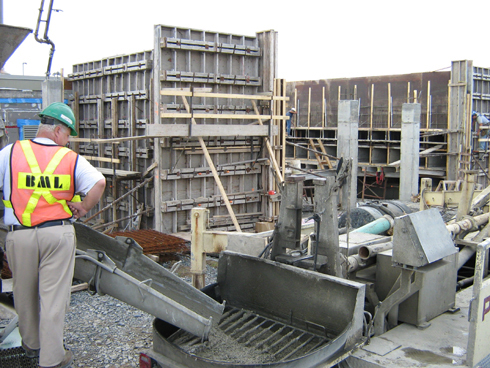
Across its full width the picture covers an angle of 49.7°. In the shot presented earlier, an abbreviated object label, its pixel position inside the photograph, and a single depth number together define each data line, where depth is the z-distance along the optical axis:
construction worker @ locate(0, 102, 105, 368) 3.91
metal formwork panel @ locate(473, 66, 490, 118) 21.64
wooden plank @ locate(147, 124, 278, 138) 10.59
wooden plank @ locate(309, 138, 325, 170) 23.94
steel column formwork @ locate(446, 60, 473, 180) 20.91
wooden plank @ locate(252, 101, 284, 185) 12.38
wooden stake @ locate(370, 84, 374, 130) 25.06
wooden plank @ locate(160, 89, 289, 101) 10.46
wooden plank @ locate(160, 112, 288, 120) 10.58
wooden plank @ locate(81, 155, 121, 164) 11.88
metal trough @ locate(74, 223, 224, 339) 4.25
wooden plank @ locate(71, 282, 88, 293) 8.01
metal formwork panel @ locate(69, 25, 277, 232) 11.49
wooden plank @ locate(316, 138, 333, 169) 25.89
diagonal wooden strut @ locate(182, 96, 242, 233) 10.93
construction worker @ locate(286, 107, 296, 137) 25.25
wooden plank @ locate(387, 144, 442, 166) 21.77
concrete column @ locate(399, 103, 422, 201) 20.23
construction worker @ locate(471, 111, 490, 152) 20.67
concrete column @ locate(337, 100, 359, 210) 19.75
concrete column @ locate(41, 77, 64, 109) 12.77
